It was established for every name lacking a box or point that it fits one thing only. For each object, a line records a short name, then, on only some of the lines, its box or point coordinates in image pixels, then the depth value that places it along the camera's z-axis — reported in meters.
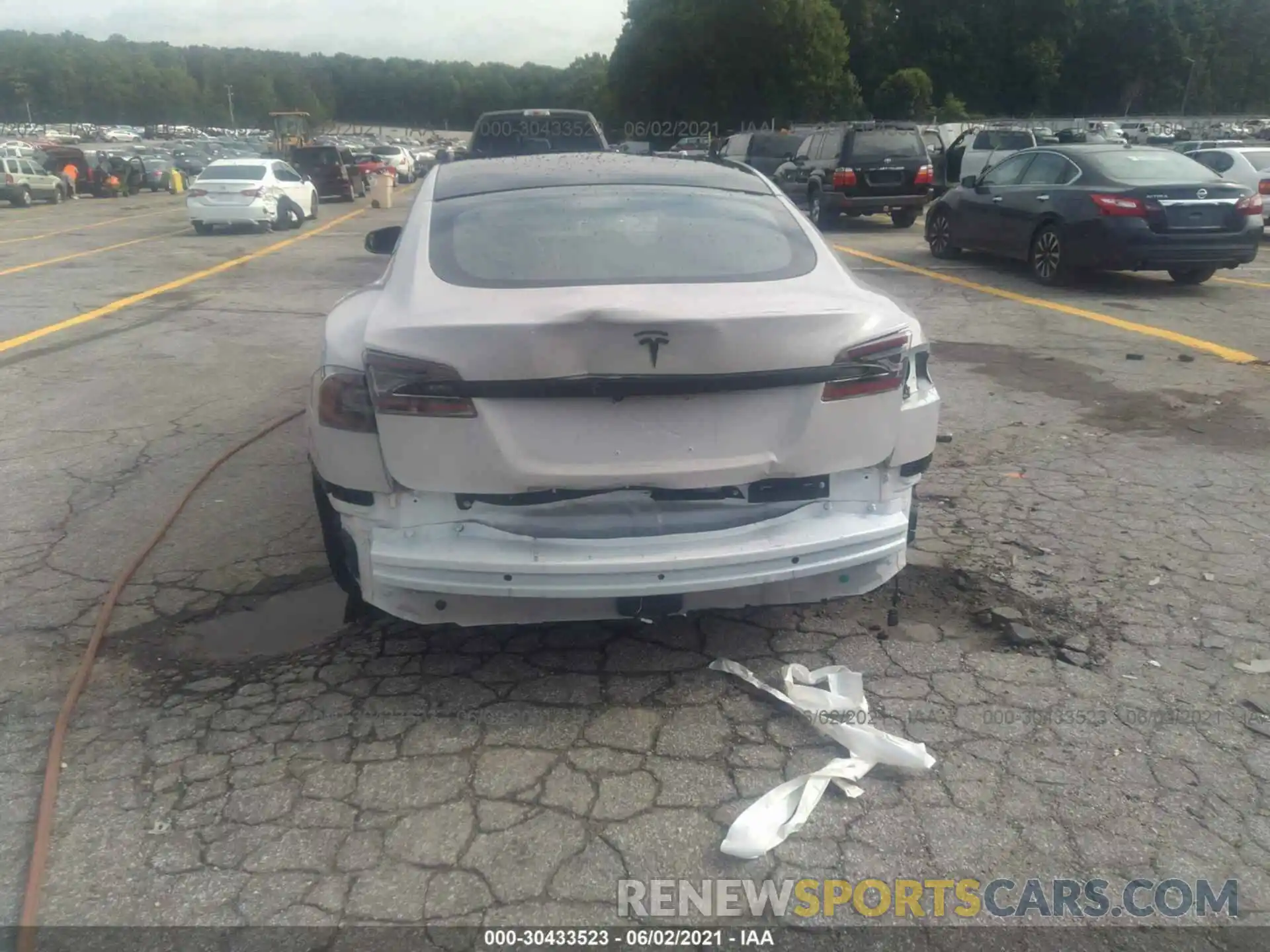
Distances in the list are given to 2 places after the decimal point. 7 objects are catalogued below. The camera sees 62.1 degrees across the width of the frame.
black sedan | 10.88
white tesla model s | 3.13
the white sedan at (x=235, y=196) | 20.83
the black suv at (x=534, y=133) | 18.81
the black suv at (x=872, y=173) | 19.44
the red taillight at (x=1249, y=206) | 10.98
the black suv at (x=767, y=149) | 24.98
